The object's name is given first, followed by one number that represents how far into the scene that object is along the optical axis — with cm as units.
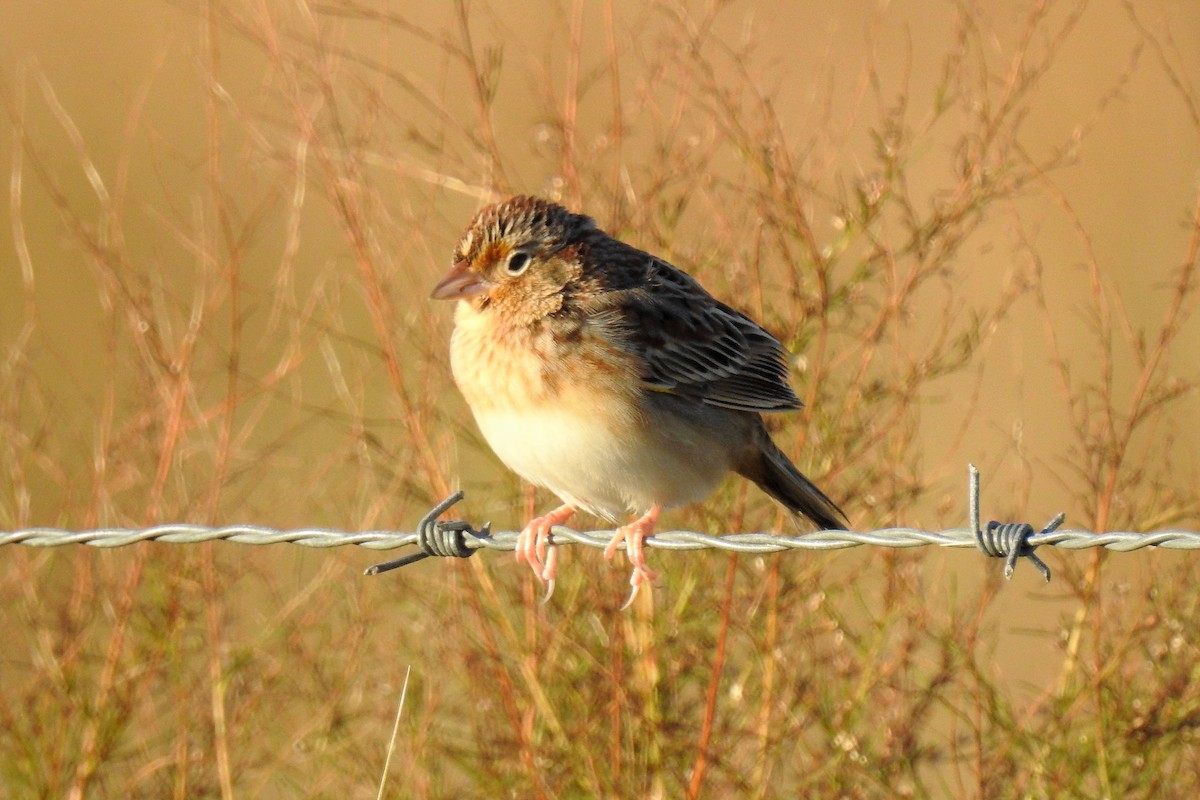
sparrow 1098
